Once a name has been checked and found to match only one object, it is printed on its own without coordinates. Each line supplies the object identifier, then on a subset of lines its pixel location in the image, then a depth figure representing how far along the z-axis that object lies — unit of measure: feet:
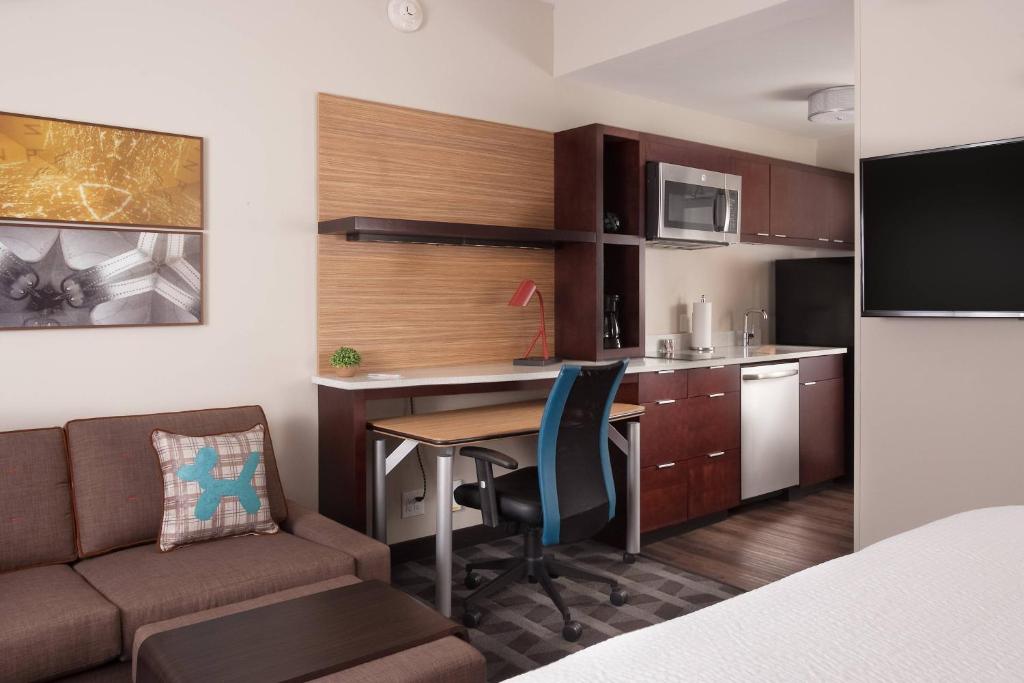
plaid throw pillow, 8.61
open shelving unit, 13.73
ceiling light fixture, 15.84
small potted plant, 11.16
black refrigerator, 18.07
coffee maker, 14.58
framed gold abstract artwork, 9.11
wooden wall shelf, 10.96
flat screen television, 8.82
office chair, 9.71
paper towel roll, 16.39
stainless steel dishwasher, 15.28
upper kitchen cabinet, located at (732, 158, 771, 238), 16.31
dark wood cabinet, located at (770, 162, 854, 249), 17.20
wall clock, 12.18
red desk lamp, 12.70
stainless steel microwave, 14.24
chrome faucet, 18.25
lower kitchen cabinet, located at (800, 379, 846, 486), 16.66
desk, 9.89
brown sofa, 6.84
